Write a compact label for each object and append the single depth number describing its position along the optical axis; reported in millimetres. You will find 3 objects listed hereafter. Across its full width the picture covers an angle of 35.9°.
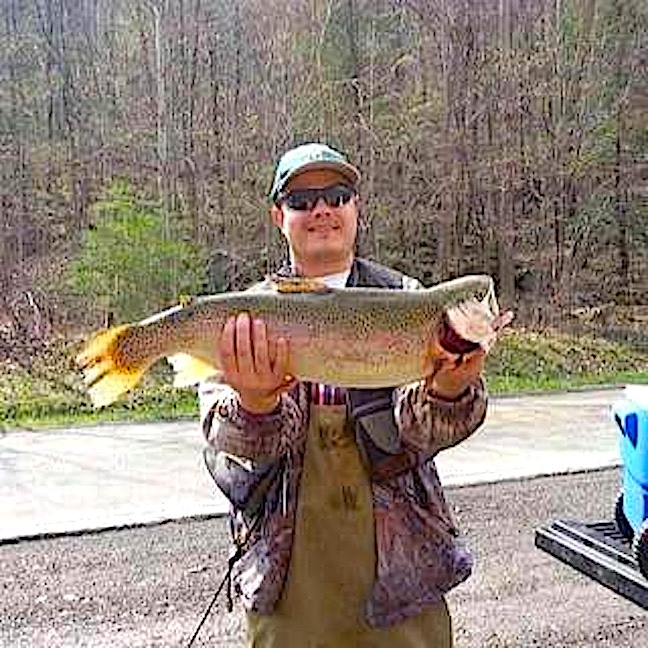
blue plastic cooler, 3627
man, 1979
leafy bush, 13203
